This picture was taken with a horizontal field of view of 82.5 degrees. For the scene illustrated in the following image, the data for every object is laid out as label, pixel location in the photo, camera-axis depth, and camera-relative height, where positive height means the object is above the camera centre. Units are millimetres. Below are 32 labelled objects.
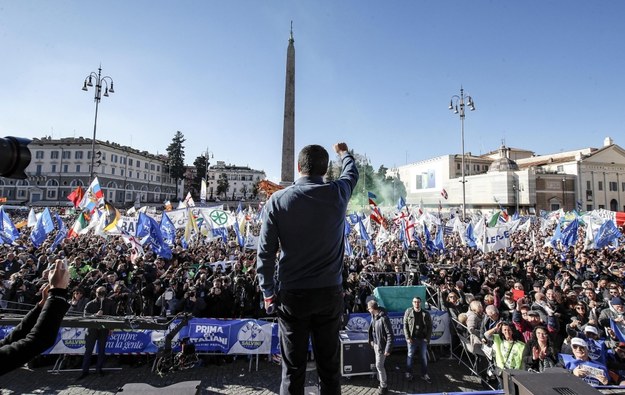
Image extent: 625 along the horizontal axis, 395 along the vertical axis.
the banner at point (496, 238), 15453 -112
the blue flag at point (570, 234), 16156 +144
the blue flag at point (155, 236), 13461 -286
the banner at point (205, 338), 7582 -2361
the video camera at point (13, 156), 1866 +374
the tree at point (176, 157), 80562 +16470
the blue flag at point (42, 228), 14531 -81
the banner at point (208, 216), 17828 +698
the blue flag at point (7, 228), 14094 -104
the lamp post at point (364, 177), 75625 +12259
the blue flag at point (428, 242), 18922 -415
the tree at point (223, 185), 94438 +11828
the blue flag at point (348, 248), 14770 -645
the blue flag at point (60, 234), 14478 -310
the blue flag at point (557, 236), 16703 +43
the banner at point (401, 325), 8391 -2165
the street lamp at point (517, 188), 63094 +8502
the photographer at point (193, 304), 8723 -1841
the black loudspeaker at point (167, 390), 3004 -1403
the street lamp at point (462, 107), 28609 +10614
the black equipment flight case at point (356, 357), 7094 -2483
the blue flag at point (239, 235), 17125 -230
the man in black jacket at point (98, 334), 7289 -2229
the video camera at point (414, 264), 10300 -885
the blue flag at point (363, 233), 17502 -6
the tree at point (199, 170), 81875 +13888
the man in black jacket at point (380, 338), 6605 -1995
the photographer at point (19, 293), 8641 -1651
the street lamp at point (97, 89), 21897 +8494
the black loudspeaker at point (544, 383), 2385 -1034
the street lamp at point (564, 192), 66062 +8335
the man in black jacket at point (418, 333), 7301 -2028
